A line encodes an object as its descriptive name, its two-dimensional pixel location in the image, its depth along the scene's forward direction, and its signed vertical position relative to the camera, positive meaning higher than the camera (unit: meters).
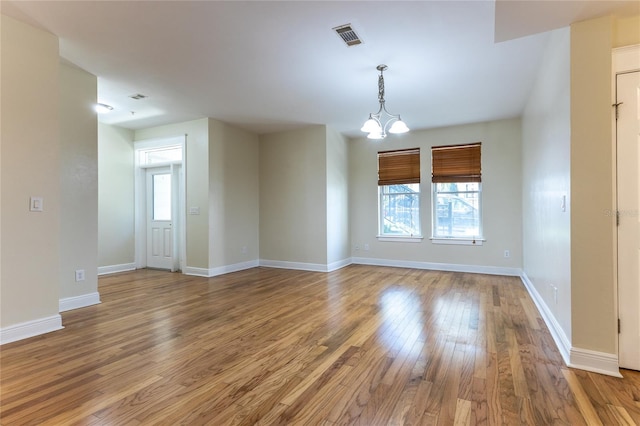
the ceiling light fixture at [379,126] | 3.48 +0.98
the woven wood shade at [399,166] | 6.21 +0.94
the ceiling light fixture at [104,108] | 4.87 +1.68
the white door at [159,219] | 6.12 -0.10
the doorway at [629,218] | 2.11 -0.04
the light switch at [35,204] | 2.83 +0.09
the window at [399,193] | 6.24 +0.41
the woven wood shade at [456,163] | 5.73 +0.92
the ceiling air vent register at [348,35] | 2.74 +1.61
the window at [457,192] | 5.75 +0.39
